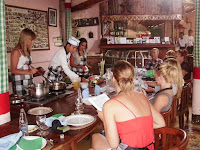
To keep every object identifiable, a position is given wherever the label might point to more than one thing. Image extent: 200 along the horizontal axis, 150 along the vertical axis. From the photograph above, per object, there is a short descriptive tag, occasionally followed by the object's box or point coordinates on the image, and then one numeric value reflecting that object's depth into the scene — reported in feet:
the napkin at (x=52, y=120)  6.76
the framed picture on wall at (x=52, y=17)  23.60
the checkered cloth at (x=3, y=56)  7.45
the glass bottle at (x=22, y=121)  6.33
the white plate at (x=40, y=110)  8.10
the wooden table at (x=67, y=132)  6.04
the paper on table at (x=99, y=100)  7.09
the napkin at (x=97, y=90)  10.40
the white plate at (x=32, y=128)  6.56
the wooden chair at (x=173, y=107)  9.12
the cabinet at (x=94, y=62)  28.73
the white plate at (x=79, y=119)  7.00
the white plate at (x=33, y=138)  5.68
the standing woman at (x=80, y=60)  17.25
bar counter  28.53
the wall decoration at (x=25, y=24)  18.48
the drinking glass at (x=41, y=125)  6.34
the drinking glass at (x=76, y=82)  11.41
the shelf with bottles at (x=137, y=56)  26.86
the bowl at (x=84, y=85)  11.26
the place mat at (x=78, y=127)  6.72
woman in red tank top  5.93
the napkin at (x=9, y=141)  5.38
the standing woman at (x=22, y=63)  11.93
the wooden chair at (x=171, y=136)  5.31
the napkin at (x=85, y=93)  9.72
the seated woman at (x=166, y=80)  8.55
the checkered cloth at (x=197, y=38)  14.11
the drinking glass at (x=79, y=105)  8.22
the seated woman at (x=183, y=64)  15.23
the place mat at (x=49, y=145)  5.50
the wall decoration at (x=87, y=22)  30.12
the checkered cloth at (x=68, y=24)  26.12
